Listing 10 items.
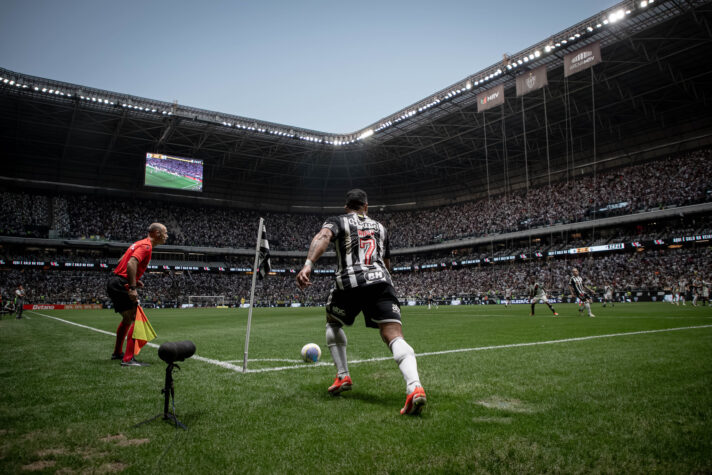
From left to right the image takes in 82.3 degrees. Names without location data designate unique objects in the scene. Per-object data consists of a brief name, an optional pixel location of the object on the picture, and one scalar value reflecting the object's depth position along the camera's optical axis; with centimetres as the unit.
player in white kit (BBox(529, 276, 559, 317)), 1903
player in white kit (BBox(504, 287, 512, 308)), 3931
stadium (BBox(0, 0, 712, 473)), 273
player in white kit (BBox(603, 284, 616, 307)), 2924
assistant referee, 592
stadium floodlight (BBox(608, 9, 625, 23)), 2548
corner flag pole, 525
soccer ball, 606
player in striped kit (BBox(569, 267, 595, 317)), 1684
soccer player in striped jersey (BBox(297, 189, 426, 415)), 385
